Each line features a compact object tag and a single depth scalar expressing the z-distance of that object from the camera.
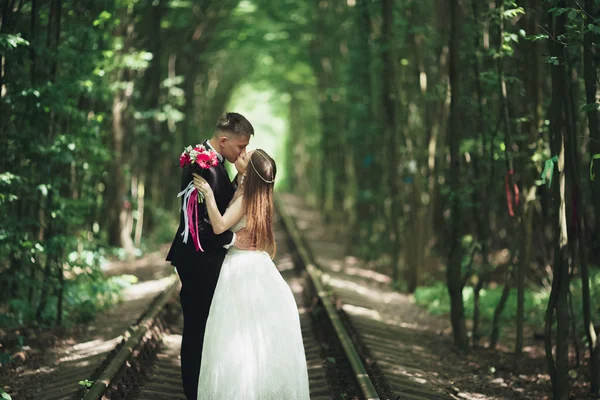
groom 5.81
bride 5.79
